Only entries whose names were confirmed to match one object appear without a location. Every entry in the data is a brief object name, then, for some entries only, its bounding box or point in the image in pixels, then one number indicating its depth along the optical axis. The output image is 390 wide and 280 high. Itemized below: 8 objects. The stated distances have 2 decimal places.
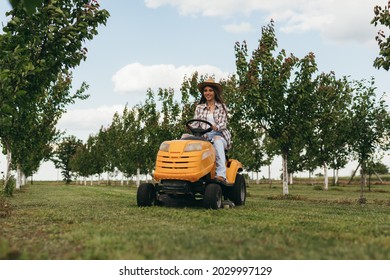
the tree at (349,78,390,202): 18.70
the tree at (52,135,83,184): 91.69
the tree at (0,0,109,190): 9.65
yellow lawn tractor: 9.18
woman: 9.98
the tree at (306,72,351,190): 25.25
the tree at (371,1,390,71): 12.48
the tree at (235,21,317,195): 23.64
